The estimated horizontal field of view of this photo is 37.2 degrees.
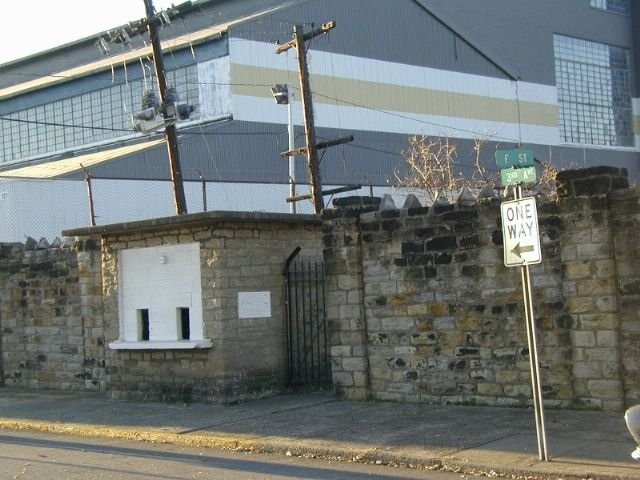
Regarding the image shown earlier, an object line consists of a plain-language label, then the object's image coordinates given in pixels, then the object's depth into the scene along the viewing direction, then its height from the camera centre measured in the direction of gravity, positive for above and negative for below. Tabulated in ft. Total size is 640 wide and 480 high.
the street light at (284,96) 92.07 +21.54
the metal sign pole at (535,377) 29.40 -2.31
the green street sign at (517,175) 29.96 +4.07
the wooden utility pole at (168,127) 64.64 +13.47
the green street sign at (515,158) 30.12 +4.61
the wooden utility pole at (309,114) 69.97 +15.30
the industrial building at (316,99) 109.60 +29.81
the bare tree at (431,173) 85.15 +13.91
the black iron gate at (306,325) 50.26 -0.42
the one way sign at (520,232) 29.94 +2.29
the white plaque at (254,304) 48.03 +0.79
